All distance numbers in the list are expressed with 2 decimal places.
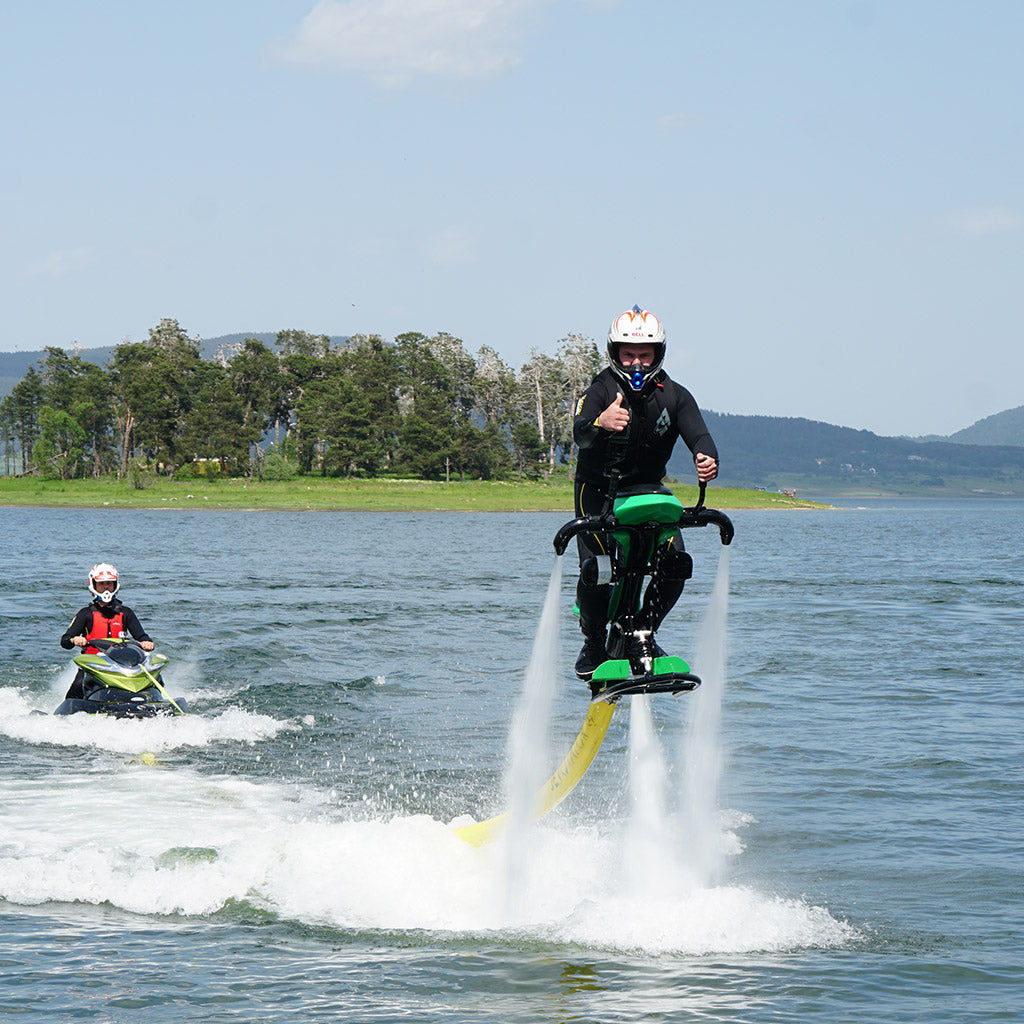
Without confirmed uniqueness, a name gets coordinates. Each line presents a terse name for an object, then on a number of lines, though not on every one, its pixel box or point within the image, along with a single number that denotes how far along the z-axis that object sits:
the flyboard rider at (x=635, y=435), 18.30
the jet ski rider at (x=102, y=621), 38.84
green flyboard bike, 18.53
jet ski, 38.31
